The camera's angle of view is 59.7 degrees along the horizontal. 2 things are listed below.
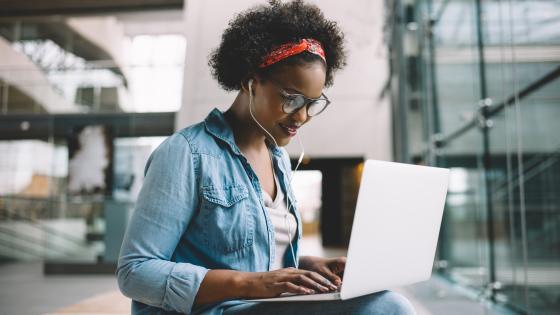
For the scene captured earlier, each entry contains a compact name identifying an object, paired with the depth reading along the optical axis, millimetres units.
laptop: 904
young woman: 947
